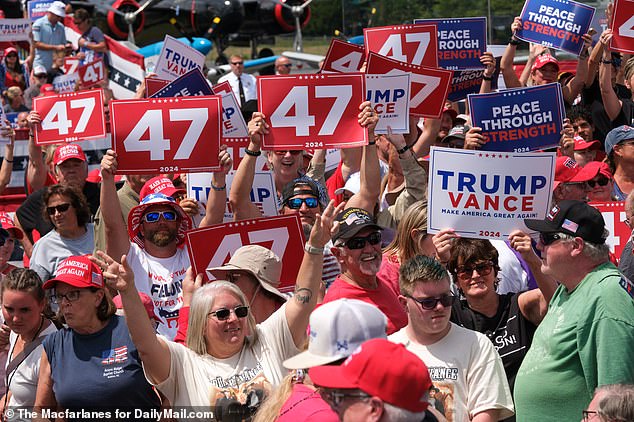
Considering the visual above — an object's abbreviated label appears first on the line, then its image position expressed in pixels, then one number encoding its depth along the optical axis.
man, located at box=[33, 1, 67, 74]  21.09
